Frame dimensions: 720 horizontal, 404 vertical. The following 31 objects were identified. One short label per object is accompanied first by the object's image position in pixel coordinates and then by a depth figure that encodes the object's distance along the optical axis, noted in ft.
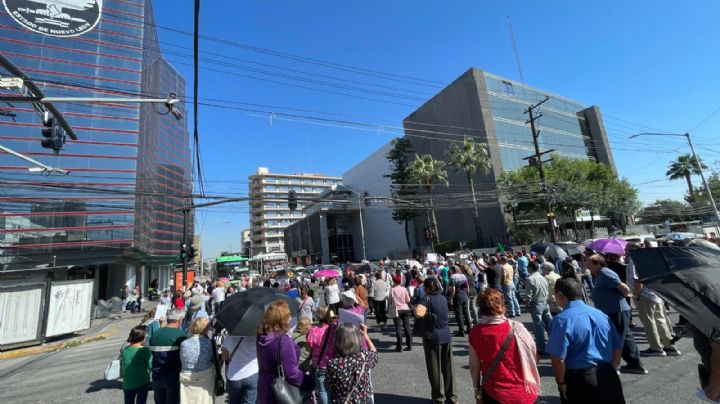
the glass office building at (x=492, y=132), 141.38
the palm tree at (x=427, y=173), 131.23
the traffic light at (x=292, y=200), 57.89
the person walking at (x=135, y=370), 14.84
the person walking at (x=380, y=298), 35.76
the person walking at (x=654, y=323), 19.63
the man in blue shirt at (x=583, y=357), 9.70
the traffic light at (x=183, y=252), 64.64
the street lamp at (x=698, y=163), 73.64
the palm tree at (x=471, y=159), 123.85
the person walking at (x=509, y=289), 32.07
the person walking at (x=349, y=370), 10.32
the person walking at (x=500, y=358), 9.32
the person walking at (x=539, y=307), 21.80
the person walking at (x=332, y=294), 32.55
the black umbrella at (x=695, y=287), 8.16
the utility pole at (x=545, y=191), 87.40
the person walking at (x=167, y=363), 13.69
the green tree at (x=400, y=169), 158.92
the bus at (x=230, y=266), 140.00
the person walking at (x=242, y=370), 12.71
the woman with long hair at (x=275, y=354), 10.98
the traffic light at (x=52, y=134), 26.87
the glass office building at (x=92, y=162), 90.89
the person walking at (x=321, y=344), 13.92
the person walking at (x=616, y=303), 16.74
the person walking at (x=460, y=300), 29.27
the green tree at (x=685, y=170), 193.97
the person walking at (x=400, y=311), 26.15
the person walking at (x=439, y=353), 15.37
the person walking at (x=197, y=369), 13.14
